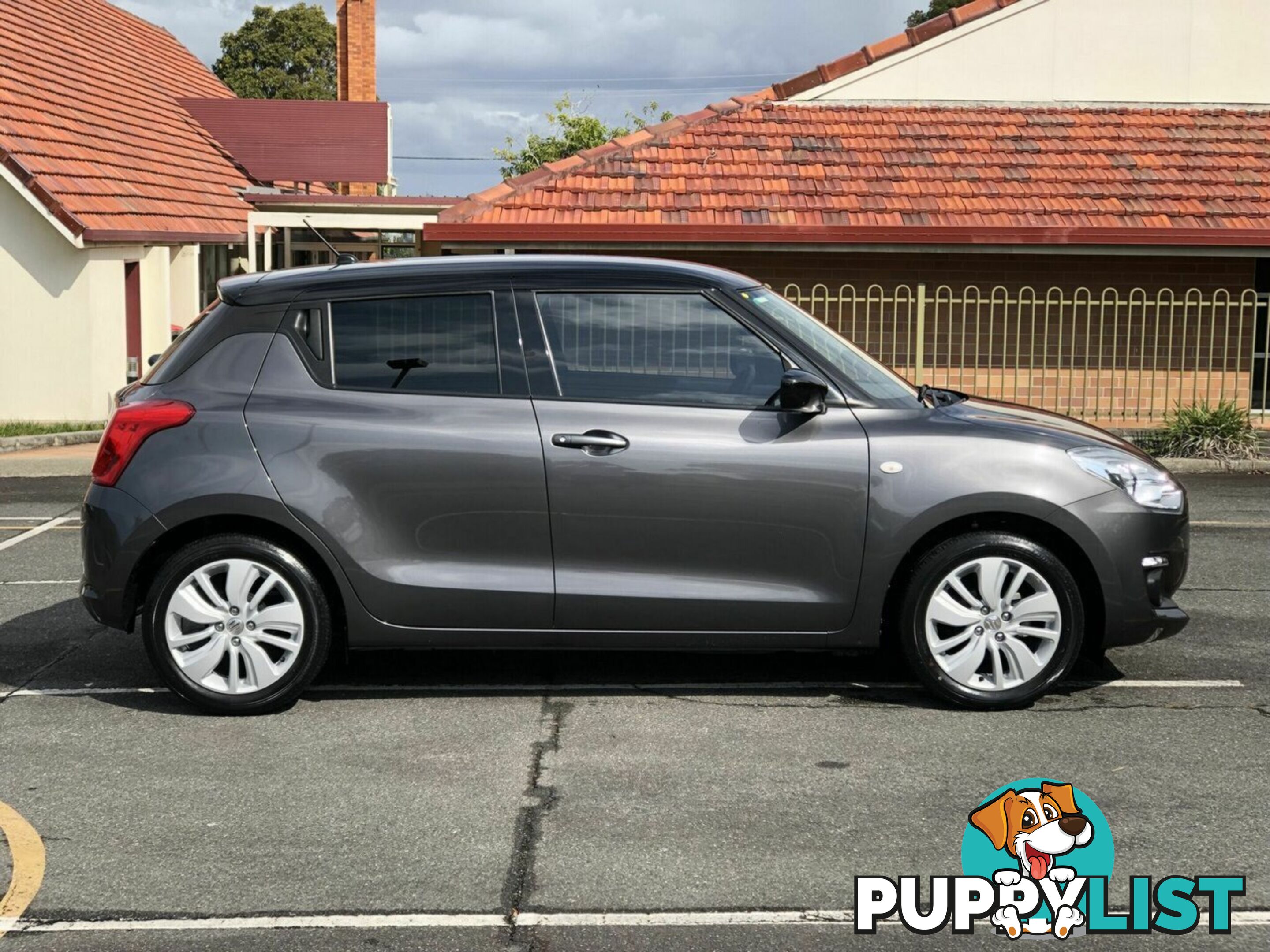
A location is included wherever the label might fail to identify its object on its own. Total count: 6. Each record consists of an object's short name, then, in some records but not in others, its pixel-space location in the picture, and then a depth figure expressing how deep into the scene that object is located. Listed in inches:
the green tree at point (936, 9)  2425.0
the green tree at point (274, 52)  2628.0
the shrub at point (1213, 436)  615.2
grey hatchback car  240.1
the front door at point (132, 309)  807.1
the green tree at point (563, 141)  2169.0
